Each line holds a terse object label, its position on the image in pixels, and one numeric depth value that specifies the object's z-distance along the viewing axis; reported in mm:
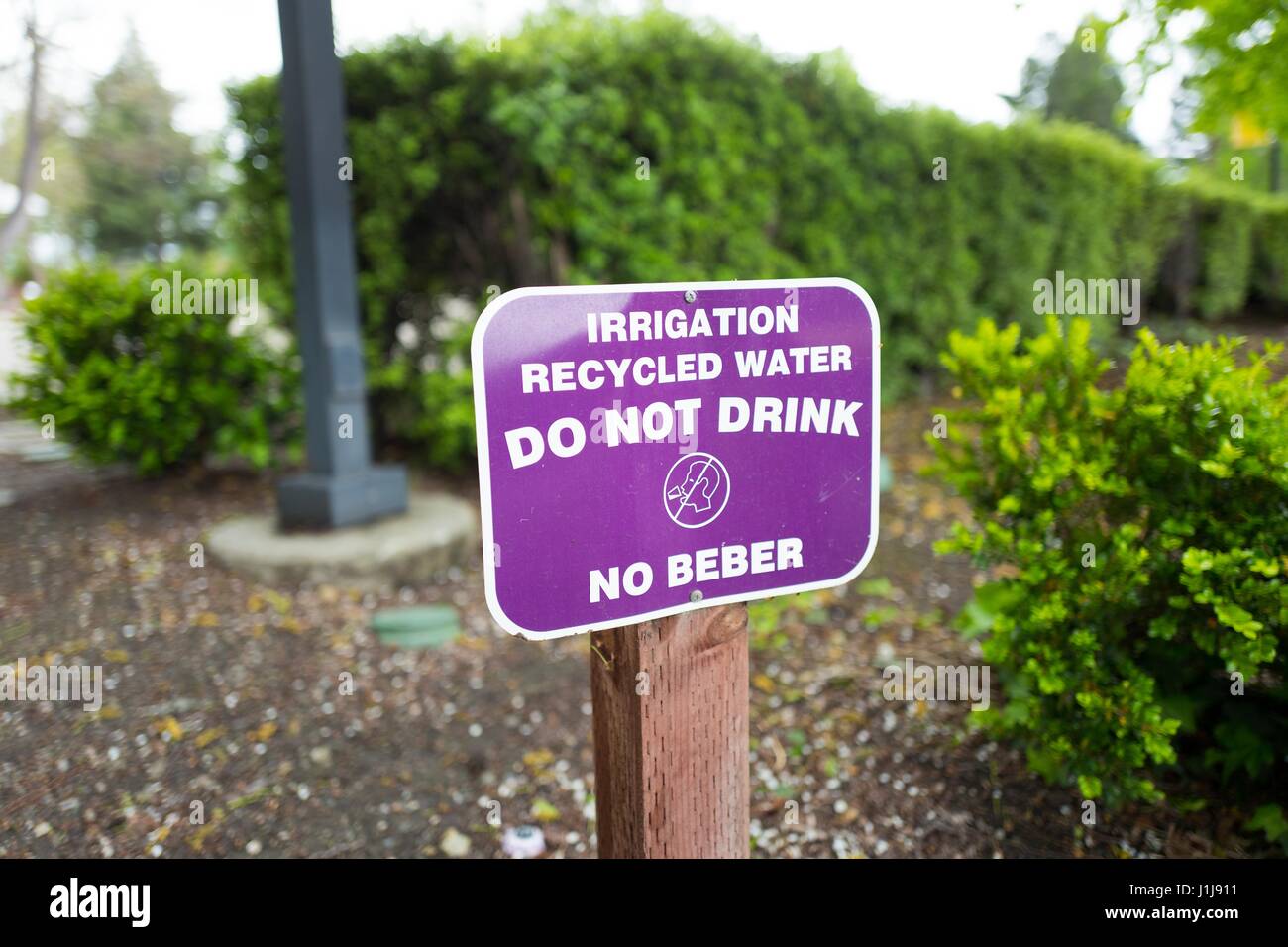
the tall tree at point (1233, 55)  3385
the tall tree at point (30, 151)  9883
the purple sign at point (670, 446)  1335
